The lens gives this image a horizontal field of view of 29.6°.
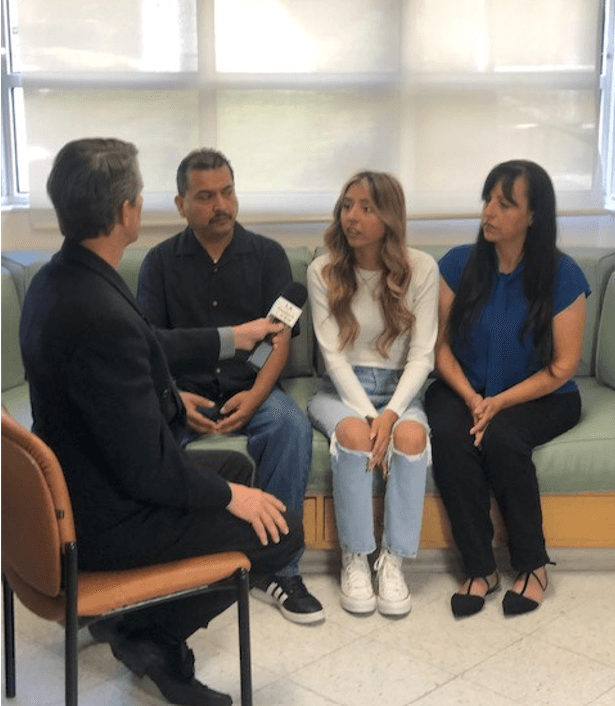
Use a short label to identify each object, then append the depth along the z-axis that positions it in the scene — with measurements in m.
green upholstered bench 3.36
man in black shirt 3.42
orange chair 2.14
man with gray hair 2.18
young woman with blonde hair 3.22
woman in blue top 3.28
